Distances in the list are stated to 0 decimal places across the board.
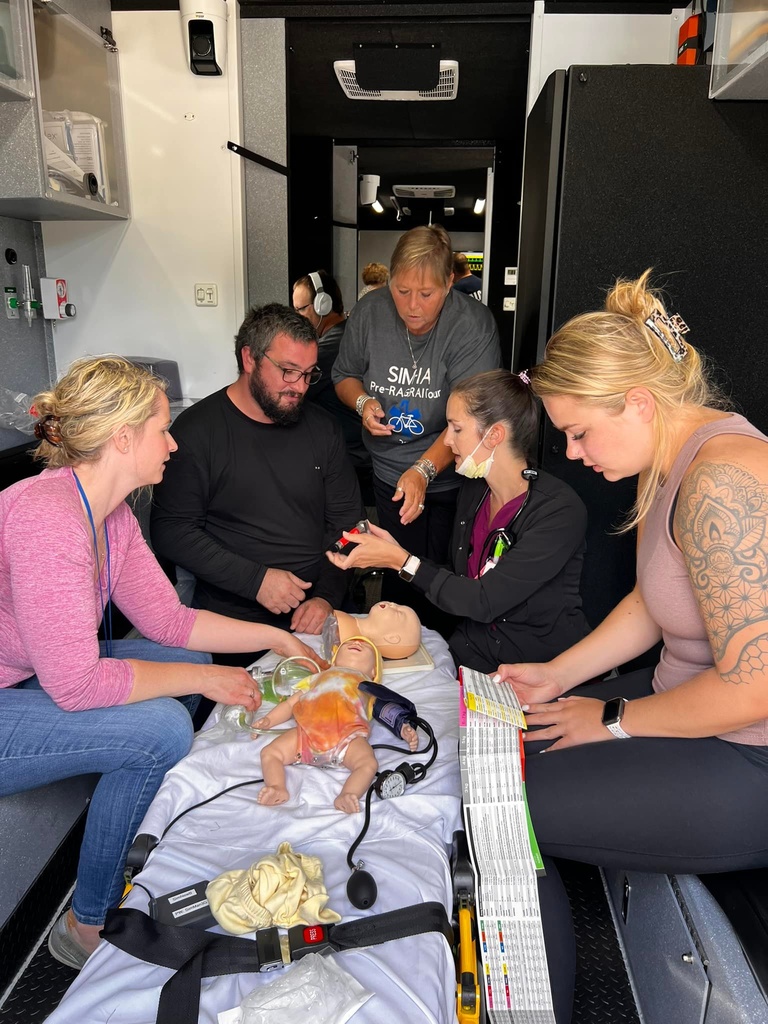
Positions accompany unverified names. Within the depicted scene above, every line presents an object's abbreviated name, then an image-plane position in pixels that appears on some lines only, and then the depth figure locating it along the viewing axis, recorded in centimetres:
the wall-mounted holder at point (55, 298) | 340
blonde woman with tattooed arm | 117
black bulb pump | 109
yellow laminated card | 138
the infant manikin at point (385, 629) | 182
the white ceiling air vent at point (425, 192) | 727
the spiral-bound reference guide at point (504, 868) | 117
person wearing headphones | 365
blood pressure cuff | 150
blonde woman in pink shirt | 141
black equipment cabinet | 227
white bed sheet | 96
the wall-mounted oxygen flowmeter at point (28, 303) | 327
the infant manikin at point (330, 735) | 134
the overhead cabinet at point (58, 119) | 262
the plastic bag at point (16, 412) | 296
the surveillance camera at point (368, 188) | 627
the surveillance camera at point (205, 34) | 318
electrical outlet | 356
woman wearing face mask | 193
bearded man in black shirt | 229
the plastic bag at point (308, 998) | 91
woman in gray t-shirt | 260
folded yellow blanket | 104
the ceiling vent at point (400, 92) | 365
